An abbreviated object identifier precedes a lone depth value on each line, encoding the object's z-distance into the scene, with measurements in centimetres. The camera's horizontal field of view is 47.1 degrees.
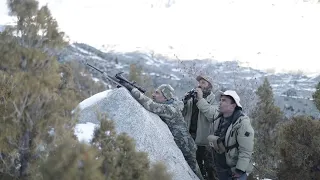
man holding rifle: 659
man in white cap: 573
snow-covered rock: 592
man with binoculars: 682
